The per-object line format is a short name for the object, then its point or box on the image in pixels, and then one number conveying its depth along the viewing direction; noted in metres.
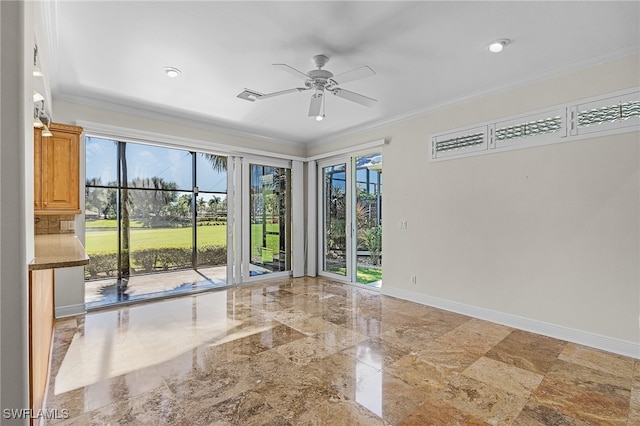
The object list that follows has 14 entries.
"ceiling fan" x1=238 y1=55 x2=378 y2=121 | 2.70
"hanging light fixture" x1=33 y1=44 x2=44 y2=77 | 2.07
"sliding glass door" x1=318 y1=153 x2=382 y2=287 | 5.54
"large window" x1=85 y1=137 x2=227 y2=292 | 5.82
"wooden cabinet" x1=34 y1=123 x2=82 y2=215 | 3.38
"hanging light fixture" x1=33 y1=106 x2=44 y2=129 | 2.41
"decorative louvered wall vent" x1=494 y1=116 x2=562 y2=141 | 3.28
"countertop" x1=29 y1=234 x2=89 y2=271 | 1.42
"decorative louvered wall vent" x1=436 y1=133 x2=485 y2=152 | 3.88
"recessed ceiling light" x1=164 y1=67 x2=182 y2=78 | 3.16
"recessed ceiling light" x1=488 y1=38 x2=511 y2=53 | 2.66
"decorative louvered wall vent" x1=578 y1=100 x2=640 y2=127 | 2.83
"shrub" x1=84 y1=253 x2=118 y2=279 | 5.94
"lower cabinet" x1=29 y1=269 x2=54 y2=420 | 1.50
